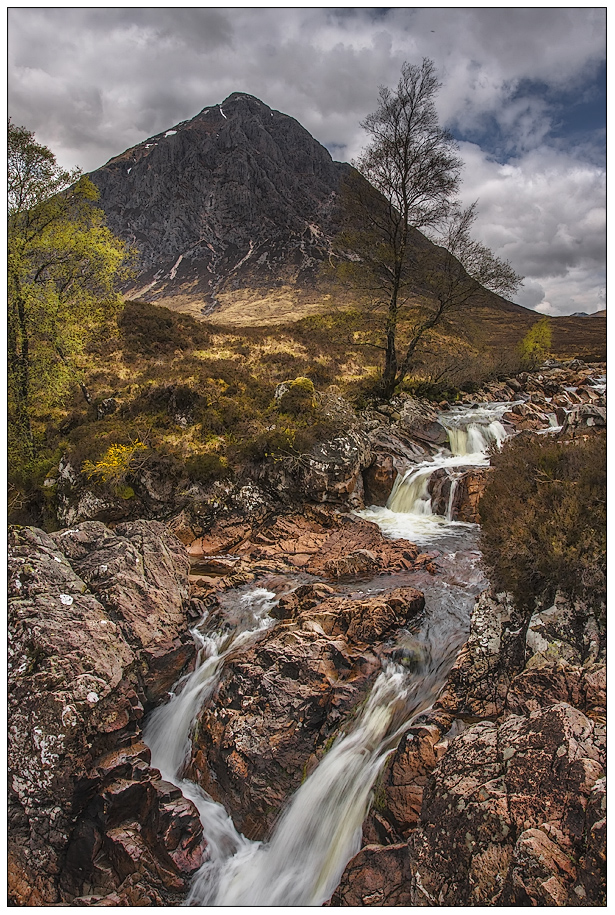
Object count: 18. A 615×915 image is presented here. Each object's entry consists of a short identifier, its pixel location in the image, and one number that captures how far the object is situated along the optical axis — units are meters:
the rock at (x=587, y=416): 15.17
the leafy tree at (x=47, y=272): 11.80
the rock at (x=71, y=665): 5.08
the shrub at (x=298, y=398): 15.49
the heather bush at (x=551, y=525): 4.95
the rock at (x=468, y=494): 12.43
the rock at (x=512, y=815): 3.09
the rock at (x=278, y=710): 5.57
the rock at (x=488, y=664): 5.06
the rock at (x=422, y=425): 16.59
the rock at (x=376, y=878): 3.94
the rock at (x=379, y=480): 14.12
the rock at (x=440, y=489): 13.01
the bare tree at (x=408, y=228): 15.84
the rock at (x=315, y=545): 10.02
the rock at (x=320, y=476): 13.27
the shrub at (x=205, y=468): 13.09
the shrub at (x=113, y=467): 12.89
